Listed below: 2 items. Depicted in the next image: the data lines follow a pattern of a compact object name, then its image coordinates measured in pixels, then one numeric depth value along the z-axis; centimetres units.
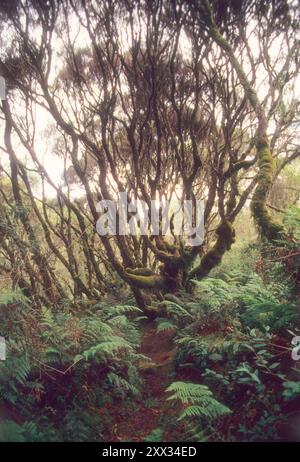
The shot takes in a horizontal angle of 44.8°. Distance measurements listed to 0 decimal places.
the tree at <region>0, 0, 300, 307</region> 634
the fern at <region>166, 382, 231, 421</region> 349
